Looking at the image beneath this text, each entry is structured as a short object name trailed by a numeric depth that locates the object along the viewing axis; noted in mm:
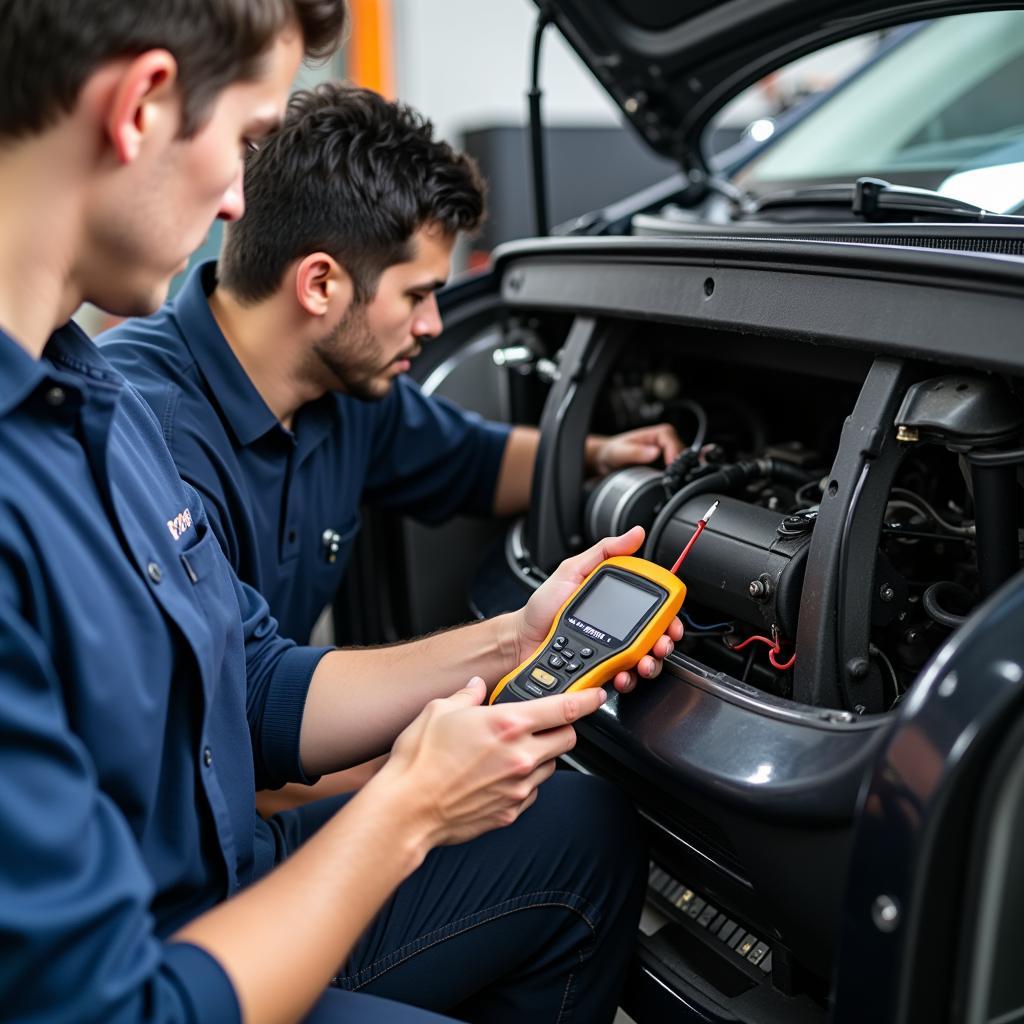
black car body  707
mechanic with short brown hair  634
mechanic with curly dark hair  1293
